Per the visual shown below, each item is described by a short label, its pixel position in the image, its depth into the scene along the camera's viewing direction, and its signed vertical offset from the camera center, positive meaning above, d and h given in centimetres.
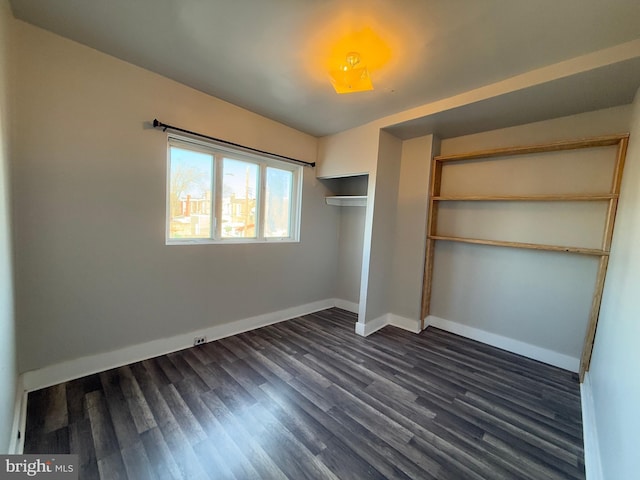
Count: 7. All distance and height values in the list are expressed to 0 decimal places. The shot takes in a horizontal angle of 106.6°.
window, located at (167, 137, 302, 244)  241 +22
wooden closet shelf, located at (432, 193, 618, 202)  208 +35
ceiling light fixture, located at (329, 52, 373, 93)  169 +106
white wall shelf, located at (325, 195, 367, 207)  352 +32
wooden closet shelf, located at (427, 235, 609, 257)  211 -13
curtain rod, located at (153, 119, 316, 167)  214 +77
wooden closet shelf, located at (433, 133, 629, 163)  205 +84
